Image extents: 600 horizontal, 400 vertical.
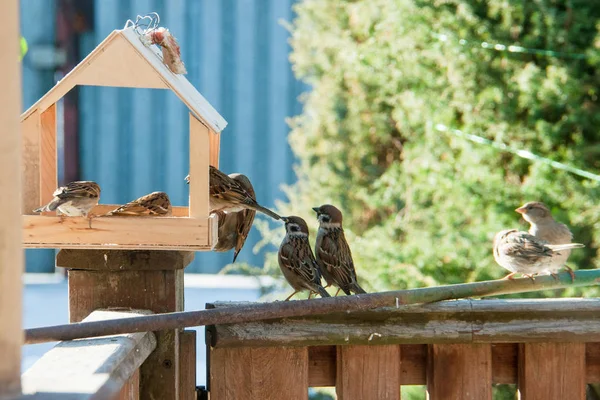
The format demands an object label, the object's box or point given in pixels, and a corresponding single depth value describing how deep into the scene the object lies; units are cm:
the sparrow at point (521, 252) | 738
